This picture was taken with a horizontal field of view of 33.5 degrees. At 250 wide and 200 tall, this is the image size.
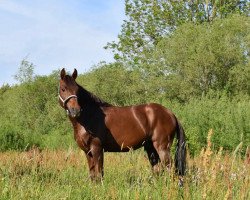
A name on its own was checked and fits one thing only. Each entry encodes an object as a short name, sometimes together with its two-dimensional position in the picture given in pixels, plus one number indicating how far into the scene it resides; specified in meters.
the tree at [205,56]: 26.95
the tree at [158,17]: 34.78
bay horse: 7.46
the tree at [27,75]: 34.78
